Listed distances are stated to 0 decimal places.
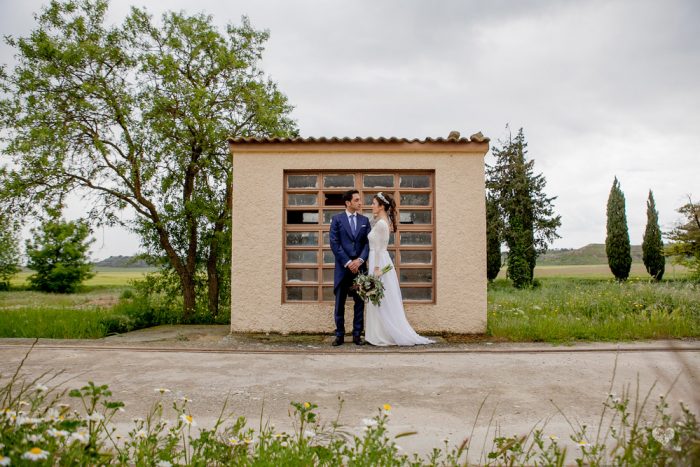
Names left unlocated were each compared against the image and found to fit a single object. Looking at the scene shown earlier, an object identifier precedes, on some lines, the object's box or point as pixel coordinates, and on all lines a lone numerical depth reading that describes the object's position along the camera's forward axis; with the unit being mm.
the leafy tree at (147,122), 8969
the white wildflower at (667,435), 2600
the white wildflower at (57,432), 1690
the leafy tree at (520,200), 23797
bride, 6512
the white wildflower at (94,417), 1881
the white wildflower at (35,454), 1486
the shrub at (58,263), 19500
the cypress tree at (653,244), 24719
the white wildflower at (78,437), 1696
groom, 6570
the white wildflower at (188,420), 2031
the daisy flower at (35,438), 1658
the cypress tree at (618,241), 24234
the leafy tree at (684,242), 20656
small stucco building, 7105
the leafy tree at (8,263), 19625
